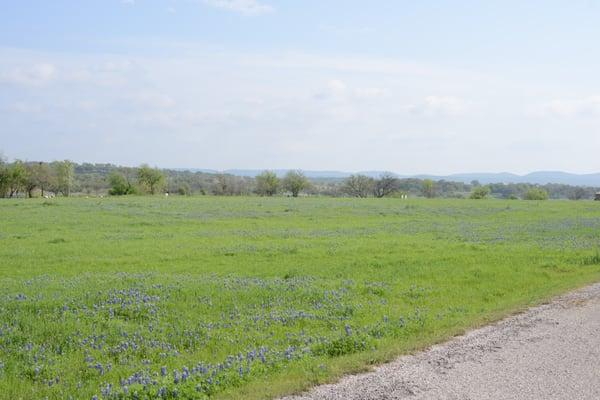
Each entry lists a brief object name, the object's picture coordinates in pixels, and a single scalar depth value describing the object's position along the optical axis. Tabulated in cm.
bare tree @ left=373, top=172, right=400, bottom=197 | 12700
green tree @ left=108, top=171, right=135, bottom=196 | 10444
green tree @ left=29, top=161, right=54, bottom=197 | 10415
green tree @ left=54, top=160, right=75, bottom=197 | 11400
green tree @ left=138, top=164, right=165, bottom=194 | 11469
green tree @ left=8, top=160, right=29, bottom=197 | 9606
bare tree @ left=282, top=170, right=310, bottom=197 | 12519
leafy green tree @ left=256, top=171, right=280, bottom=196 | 12561
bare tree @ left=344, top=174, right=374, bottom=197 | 12875
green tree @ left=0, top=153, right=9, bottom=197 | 9506
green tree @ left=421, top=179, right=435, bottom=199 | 13777
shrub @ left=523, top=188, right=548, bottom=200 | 11625
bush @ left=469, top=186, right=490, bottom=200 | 11196
